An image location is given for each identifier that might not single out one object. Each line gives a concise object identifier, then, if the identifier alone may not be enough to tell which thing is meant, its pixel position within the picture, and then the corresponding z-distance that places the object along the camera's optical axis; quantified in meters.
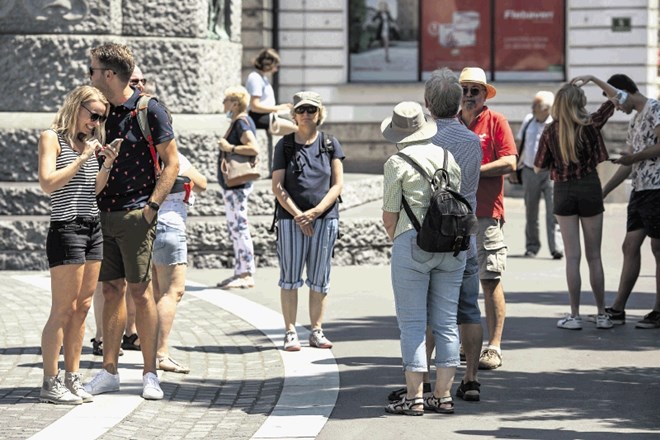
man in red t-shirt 17.83
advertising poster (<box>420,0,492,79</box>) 57.19
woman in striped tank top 15.66
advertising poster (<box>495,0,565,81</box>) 56.75
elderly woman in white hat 15.22
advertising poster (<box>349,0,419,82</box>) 57.87
